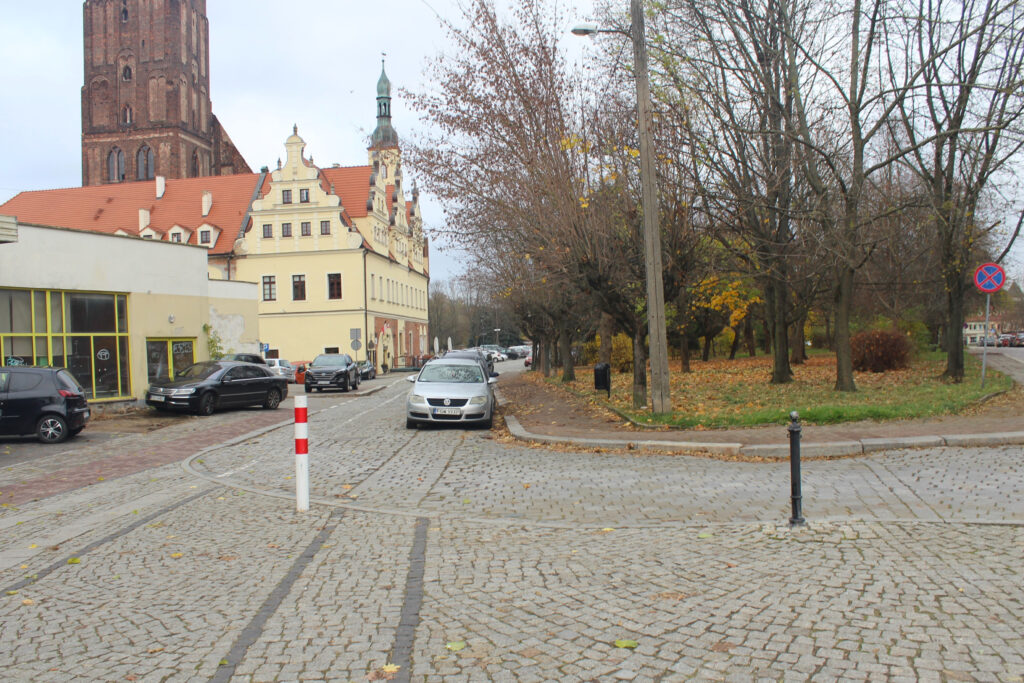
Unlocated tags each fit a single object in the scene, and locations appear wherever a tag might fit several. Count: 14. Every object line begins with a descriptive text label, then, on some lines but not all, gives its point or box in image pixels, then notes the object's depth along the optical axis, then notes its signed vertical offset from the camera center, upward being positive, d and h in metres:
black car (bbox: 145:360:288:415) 21.30 -0.94
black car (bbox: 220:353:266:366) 29.73 -0.10
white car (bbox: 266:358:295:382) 43.59 -0.77
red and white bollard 7.93 -1.09
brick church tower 71.31 +24.91
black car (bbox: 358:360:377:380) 48.07 -1.20
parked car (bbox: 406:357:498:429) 16.45 -1.11
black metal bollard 6.55 -1.13
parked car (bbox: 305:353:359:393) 33.84 -0.92
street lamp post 14.20 +2.77
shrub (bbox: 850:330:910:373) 29.81 -0.52
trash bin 21.67 -0.90
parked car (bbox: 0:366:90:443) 15.15 -0.86
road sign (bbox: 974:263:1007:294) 17.78 +1.31
